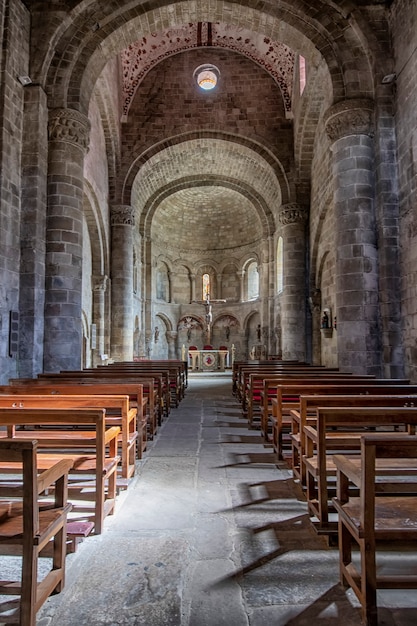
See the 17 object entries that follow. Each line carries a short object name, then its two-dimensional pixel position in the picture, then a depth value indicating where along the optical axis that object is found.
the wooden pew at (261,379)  7.14
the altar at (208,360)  22.48
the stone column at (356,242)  9.41
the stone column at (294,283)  16.70
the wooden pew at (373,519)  2.18
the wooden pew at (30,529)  2.07
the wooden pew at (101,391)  5.21
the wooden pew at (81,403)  4.02
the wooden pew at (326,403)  3.85
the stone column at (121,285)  17.17
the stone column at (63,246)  9.70
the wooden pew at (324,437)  2.99
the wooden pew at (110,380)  6.52
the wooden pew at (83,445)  3.12
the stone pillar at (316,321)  16.42
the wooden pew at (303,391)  5.20
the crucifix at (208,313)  23.97
